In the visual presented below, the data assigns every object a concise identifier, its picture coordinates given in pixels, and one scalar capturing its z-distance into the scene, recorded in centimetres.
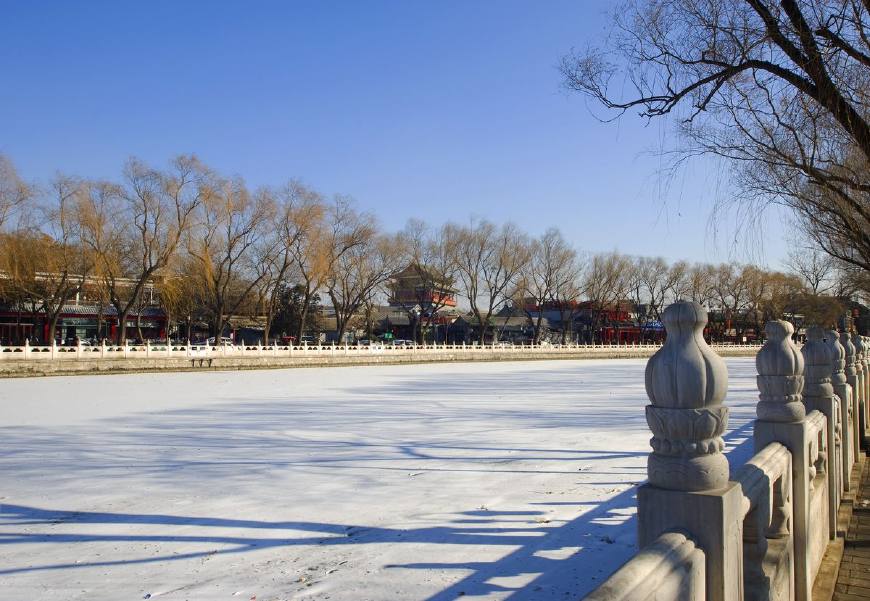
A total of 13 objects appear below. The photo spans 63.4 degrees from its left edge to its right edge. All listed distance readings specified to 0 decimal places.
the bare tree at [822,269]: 2140
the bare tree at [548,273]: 6281
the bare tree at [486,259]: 5962
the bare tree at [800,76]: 542
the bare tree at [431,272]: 5838
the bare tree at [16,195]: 3167
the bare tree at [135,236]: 3512
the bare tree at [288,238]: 4422
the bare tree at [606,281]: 6919
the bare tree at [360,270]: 4953
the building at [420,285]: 5900
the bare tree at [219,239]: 3925
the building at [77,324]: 4218
